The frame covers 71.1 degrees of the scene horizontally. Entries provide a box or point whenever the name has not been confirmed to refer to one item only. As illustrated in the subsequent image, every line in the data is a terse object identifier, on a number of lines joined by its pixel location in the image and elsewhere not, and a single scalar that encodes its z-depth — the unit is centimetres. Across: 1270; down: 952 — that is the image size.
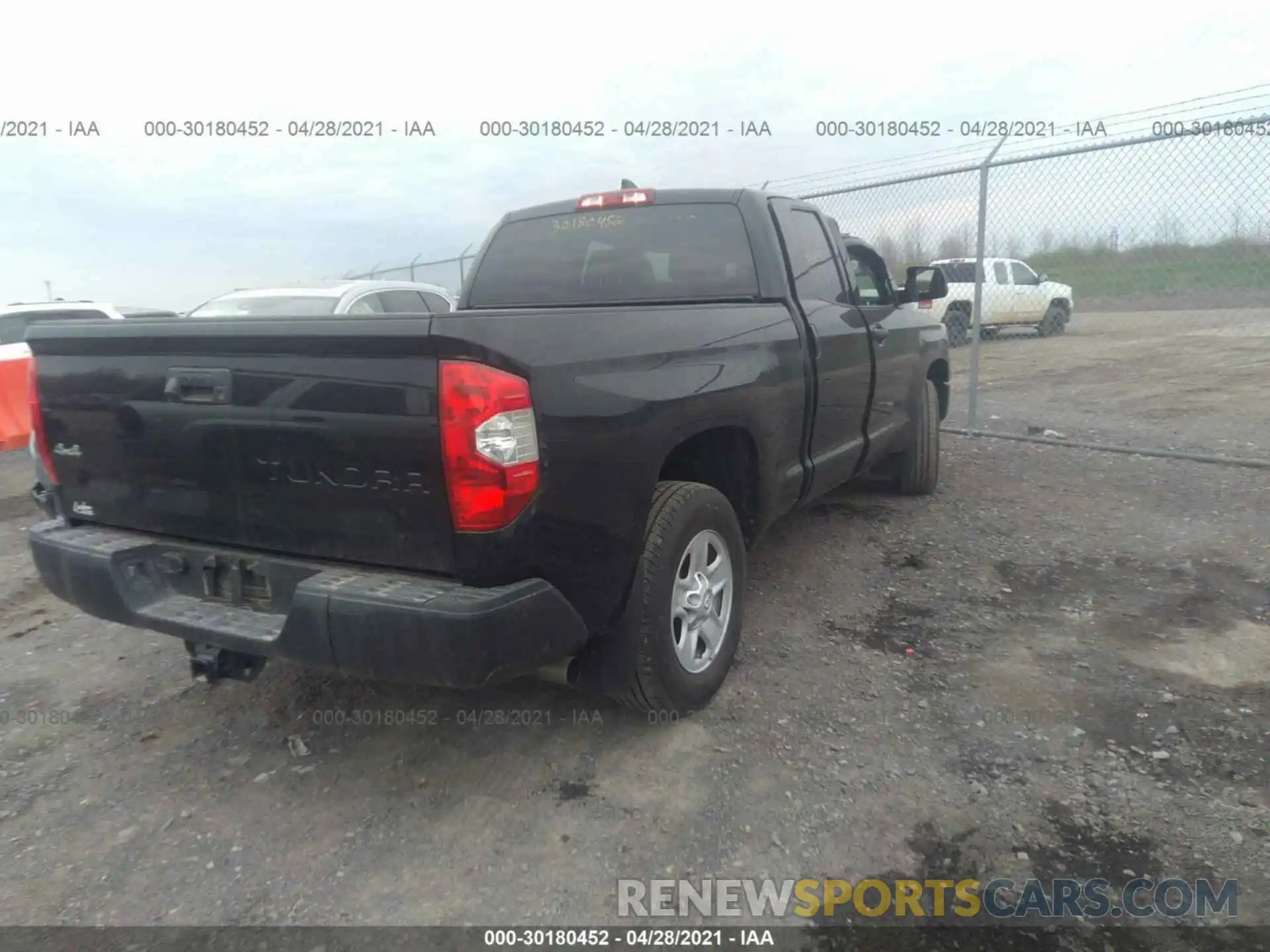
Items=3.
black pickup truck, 231
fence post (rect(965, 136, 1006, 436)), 730
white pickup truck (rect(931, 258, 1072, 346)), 1536
